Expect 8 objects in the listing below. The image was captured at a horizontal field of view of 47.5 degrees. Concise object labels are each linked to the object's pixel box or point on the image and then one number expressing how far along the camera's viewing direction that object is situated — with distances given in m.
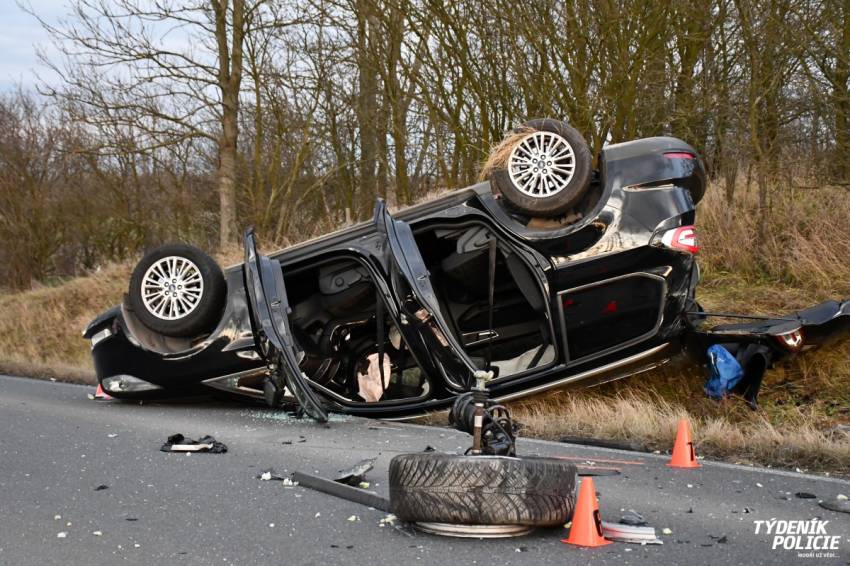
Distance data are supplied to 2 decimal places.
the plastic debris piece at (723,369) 6.91
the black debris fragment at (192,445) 5.74
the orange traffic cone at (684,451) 5.09
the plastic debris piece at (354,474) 4.72
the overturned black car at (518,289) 6.68
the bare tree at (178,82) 17.69
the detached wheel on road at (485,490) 3.54
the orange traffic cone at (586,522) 3.52
